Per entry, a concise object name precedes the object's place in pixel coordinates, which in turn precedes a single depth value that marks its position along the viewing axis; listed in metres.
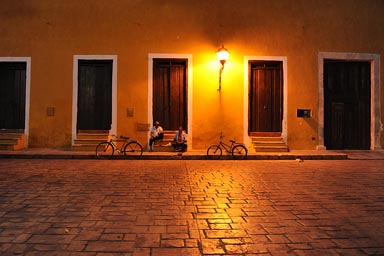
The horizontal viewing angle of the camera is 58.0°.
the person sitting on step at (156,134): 13.91
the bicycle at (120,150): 12.83
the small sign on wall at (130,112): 14.65
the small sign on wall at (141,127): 14.65
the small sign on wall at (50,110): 14.63
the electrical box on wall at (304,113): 15.02
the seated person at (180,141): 13.66
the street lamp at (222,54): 14.17
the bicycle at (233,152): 12.98
